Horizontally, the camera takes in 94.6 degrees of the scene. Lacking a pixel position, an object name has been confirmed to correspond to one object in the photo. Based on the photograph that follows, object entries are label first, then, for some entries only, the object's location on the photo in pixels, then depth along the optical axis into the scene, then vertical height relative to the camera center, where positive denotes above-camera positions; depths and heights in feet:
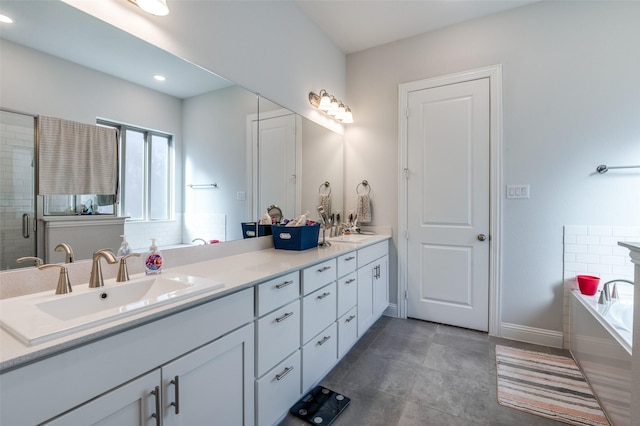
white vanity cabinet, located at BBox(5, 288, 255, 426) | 2.31 -1.60
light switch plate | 8.22 +0.55
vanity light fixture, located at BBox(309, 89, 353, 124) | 9.07 +3.32
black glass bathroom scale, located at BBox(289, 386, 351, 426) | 5.21 -3.66
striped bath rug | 5.47 -3.73
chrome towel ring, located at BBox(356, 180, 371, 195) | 10.45 +0.82
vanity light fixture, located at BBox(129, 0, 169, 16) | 4.29 +3.01
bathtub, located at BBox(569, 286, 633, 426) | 4.82 -2.65
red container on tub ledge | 7.21 -1.82
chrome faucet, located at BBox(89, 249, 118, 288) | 3.67 -0.77
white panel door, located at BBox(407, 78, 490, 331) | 8.74 +0.20
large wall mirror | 3.54 +1.62
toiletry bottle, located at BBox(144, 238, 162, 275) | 4.34 -0.80
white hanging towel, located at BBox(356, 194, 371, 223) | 10.21 +0.04
